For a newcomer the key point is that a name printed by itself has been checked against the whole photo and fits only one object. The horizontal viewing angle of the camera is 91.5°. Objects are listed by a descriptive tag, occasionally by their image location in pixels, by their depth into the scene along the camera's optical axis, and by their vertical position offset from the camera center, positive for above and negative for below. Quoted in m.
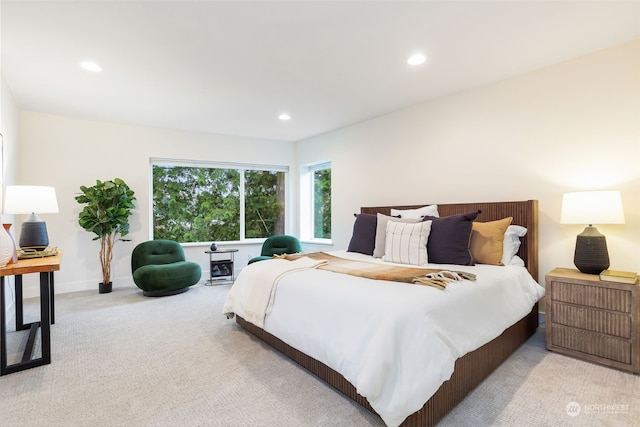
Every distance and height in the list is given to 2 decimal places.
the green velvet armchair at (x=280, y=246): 4.77 -0.53
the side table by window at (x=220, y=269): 4.95 -0.91
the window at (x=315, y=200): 5.64 +0.22
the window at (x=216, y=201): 5.18 +0.22
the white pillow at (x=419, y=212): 3.47 -0.02
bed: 1.63 -0.96
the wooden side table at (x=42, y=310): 2.12 -0.67
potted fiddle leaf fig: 4.19 +0.02
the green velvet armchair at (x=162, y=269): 3.99 -0.73
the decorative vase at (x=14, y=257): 2.29 -0.31
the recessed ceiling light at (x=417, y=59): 2.68 +1.33
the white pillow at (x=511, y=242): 2.84 -0.30
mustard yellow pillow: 2.76 -0.29
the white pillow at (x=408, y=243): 2.83 -0.31
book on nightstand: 2.21 -0.51
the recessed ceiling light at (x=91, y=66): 2.79 +1.36
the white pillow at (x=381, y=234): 3.29 -0.25
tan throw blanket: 1.99 -0.45
